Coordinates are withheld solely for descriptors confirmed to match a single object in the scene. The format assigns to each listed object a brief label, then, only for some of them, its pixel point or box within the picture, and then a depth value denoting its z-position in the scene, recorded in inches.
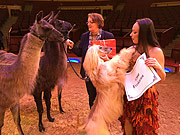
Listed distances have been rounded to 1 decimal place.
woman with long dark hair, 41.2
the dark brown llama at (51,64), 73.6
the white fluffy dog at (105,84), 43.7
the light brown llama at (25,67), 53.5
